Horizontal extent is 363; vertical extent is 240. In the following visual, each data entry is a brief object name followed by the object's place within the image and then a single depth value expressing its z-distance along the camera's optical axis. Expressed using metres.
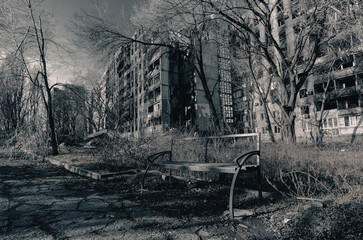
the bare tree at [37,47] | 9.42
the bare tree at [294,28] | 8.01
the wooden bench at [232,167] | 2.77
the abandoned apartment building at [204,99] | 27.42
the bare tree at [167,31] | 8.77
